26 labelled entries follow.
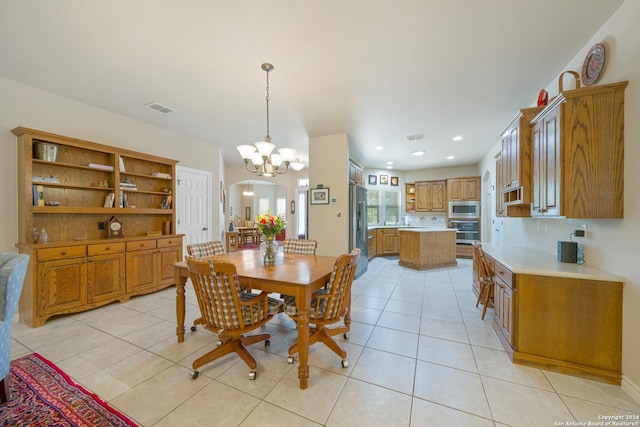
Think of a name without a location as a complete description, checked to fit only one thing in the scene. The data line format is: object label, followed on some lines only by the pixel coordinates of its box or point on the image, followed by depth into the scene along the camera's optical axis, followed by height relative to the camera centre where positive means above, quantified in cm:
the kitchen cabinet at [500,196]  333 +28
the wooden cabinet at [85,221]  277 -11
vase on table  249 -37
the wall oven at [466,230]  680 -43
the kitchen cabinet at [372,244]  662 -86
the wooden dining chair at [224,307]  173 -72
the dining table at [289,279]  180 -51
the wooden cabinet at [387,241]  722 -80
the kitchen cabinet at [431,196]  740 +57
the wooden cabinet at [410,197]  791 +58
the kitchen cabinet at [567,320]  178 -82
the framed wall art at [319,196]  468 +35
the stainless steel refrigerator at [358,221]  480 -15
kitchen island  546 -78
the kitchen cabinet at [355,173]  498 +91
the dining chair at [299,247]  320 -44
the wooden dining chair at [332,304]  195 -78
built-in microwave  678 +16
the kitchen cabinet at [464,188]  682 +76
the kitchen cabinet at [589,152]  177 +48
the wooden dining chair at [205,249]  267 -42
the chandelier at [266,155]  258 +67
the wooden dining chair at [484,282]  289 -83
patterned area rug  148 -126
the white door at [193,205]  480 +18
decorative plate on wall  195 +126
